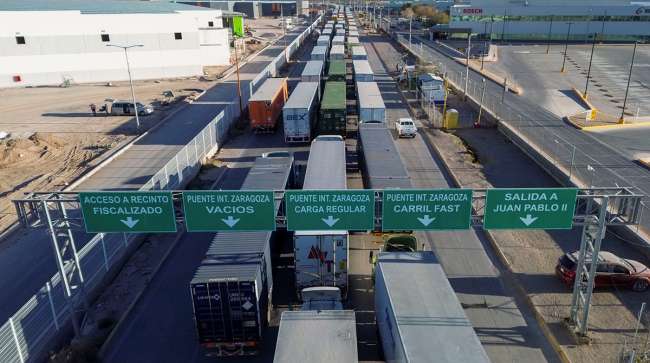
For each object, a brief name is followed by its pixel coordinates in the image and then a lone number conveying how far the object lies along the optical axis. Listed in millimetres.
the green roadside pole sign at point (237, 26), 106294
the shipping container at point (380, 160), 22891
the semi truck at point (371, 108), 37094
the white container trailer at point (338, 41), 87600
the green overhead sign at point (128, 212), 16125
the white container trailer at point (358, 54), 66312
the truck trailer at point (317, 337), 12164
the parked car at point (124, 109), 47719
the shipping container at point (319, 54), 67562
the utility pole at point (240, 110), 45812
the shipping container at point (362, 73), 52094
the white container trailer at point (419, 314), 12031
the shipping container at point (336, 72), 53156
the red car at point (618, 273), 19047
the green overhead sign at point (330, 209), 16016
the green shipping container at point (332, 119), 37406
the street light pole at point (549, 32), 89556
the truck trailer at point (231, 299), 15297
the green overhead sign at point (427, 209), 16062
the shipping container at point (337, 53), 65719
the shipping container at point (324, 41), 83988
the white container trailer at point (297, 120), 37081
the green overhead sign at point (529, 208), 15844
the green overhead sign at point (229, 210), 16031
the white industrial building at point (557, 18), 101812
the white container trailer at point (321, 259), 17766
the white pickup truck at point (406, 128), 39156
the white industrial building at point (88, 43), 61438
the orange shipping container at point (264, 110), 40406
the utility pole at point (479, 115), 42991
